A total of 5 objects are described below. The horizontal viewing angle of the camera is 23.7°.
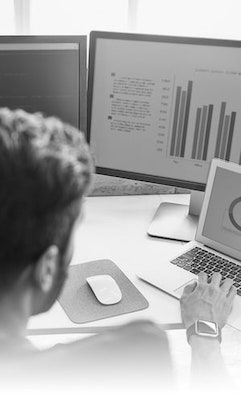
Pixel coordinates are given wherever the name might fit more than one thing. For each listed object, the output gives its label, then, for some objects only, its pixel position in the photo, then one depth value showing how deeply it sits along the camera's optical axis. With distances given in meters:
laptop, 1.27
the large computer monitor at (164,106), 1.38
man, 0.54
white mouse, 1.17
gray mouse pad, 1.13
